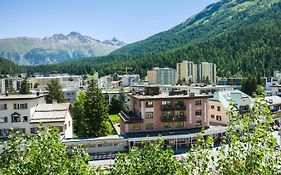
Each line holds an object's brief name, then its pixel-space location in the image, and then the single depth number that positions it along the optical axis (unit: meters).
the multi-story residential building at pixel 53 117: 47.84
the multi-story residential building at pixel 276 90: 81.04
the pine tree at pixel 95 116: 51.09
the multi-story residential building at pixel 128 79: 161.32
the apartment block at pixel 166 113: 50.28
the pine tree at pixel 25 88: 78.81
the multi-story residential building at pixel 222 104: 60.75
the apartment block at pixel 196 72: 157.25
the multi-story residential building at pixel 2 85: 150.32
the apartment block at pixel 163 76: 157.50
